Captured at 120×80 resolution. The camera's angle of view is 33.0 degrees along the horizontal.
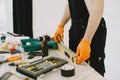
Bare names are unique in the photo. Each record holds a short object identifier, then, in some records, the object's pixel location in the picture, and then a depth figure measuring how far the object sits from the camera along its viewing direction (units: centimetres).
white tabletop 90
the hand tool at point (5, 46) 143
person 109
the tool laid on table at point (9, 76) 91
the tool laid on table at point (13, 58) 115
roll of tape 90
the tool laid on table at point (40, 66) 90
